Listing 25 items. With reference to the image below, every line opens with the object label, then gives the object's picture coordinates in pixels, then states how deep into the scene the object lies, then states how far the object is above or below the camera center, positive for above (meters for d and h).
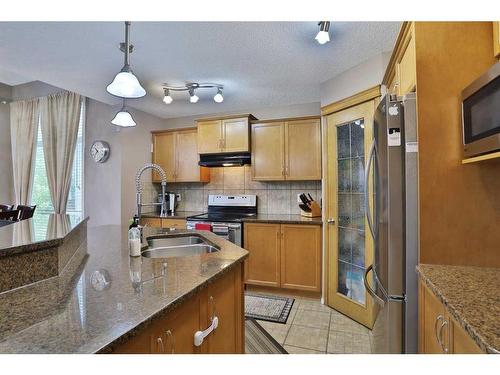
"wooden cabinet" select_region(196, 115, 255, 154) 3.62 +0.81
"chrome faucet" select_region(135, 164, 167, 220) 1.87 +0.02
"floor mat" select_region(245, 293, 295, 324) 2.67 -1.26
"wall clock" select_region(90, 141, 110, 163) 3.76 +0.59
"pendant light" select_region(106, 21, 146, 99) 1.72 +0.71
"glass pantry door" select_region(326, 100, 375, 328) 2.49 -0.20
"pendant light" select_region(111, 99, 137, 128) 2.36 +0.65
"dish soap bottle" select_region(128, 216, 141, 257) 1.46 -0.28
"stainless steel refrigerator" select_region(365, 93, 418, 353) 1.41 -0.18
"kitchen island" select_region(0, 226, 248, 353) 0.68 -0.37
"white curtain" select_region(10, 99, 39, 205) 4.40 +0.72
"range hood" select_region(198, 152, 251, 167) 3.64 +0.46
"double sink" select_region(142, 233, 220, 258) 1.82 -0.39
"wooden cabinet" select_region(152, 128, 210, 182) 4.07 +0.58
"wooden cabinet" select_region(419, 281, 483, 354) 0.90 -0.55
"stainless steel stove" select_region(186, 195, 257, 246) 3.34 -0.33
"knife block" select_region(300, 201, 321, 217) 3.37 -0.24
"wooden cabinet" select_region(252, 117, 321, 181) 3.36 +0.56
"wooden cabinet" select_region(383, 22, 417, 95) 1.47 +0.84
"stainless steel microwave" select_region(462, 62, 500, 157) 1.05 +0.35
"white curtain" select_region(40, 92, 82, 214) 4.00 +0.80
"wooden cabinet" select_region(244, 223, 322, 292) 3.06 -0.76
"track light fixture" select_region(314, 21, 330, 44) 1.83 +1.11
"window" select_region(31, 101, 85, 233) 4.03 +0.15
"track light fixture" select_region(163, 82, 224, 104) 3.08 +1.25
